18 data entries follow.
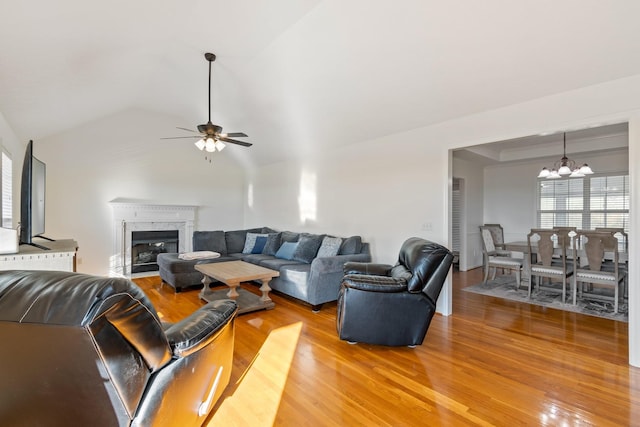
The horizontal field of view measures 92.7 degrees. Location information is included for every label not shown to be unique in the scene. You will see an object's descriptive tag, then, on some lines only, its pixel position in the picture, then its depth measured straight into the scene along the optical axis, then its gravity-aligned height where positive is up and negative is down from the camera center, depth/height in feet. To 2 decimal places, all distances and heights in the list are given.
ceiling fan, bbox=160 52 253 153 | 11.69 +2.92
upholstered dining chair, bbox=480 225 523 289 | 16.24 -2.36
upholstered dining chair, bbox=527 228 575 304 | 13.78 -1.99
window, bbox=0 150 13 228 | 11.36 +0.65
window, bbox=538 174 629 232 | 17.84 +0.96
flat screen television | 8.67 +0.28
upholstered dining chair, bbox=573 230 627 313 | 12.28 -2.17
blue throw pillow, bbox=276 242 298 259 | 17.02 -2.16
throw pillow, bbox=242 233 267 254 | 19.69 -1.99
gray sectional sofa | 13.01 -2.45
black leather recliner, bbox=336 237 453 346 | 9.04 -2.64
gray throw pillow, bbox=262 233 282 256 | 18.66 -2.03
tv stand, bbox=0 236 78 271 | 7.97 -1.40
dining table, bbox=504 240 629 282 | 14.66 -1.76
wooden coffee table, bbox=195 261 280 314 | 12.28 -2.76
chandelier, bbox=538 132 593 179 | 14.66 +2.28
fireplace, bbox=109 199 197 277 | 18.75 -1.20
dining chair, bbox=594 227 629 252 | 15.78 -1.18
